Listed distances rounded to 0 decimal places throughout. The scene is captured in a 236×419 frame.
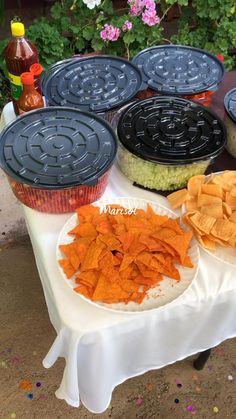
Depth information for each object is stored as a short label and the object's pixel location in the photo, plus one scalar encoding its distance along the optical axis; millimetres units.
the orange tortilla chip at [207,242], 915
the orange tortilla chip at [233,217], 917
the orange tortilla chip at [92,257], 824
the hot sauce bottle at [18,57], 1125
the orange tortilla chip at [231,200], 957
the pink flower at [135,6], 2223
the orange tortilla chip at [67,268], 841
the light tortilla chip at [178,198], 983
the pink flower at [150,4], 2199
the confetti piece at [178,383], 1453
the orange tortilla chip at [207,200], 954
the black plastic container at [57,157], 931
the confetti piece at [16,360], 1491
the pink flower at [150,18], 2252
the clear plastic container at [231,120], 1100
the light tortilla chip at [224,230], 895
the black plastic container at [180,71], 1211
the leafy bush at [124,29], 2303
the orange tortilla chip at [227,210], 931
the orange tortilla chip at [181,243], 850
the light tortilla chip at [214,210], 926
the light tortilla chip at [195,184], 994
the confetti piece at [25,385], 1429
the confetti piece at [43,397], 1407
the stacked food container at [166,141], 1000
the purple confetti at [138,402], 1403
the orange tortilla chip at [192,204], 966
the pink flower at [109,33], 2207
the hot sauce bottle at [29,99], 1098
